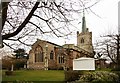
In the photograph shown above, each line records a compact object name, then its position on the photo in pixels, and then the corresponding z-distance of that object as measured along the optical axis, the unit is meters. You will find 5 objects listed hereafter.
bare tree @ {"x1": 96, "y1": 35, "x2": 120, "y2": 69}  8.87
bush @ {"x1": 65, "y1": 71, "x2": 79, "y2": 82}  7.93
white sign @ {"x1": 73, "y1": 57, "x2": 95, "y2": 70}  9.83
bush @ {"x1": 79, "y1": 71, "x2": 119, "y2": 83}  6.93
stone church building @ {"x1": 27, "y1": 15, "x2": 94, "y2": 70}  21.05
